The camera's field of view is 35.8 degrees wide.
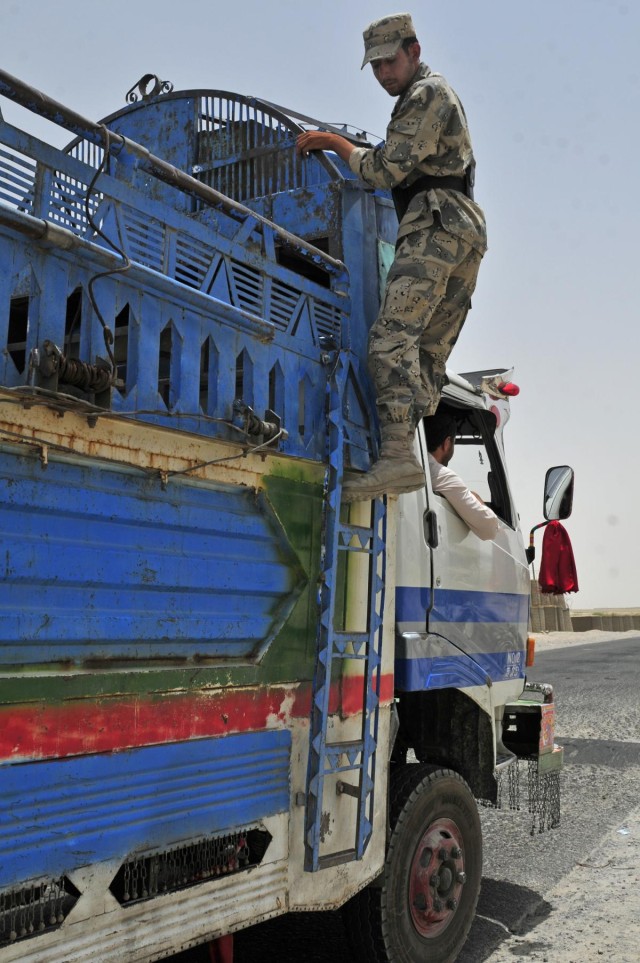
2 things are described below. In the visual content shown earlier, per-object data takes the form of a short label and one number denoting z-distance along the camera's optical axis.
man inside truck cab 4.48
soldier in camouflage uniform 3.83
